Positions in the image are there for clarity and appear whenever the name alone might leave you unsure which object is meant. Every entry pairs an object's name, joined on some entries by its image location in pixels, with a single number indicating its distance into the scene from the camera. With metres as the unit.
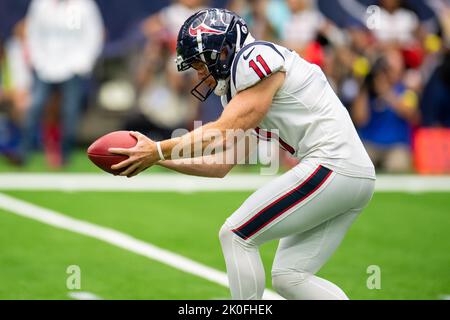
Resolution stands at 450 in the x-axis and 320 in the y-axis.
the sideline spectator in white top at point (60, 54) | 12.89
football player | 4.75
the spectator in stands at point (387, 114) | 13.17
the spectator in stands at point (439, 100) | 13.29
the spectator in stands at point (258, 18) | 13.38
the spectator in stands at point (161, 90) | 13.62
